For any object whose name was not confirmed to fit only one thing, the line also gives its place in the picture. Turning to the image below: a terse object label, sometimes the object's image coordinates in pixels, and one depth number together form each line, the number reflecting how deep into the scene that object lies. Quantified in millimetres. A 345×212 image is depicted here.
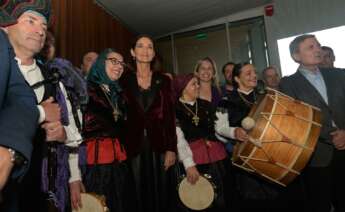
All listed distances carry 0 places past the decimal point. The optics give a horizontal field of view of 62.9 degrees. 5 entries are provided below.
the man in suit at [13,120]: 708
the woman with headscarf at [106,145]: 1755
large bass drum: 1804
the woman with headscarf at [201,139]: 2302
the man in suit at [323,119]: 2082
